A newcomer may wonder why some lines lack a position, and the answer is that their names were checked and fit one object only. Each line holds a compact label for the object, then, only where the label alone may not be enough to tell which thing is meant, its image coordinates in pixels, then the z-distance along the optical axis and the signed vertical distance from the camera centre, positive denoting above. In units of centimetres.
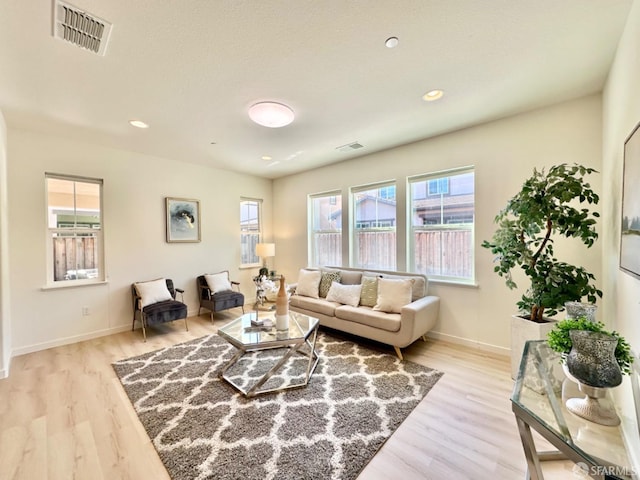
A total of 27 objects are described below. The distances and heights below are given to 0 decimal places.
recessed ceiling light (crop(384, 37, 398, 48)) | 178 +134
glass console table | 88 -76
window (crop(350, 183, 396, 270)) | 406 +17
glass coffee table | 235 -134
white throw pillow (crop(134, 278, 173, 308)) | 378 -80
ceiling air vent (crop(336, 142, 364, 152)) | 377 +134
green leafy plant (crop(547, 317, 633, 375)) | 115 -50
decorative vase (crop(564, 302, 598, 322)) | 174 -51
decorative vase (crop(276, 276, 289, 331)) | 263 -73
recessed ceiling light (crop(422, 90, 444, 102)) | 244 +135
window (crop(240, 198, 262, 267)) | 545 +16
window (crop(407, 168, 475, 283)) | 332 +16
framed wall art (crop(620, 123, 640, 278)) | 141 +16
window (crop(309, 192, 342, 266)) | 480 +15
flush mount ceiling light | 252 +122
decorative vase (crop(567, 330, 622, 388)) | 112 -54
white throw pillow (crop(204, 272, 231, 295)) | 449 -78
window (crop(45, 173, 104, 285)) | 347 +12
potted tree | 208 -9
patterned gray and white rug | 160 -137
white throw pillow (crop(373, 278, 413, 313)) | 318 -73
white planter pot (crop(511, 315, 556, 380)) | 230 -86
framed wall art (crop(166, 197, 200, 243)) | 440 +31
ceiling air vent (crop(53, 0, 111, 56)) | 152 +131
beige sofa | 292 -92
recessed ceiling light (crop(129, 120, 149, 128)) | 297 +132
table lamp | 510 -24
